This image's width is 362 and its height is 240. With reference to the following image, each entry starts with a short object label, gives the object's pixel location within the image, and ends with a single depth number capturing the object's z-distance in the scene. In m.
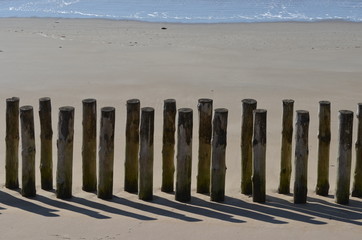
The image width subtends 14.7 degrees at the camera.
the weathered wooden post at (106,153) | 12.18
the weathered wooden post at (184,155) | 12.03
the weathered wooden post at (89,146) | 12.27
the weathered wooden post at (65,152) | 12.15
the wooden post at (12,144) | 12.54
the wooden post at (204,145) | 12.18
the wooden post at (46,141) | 12.36
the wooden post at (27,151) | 12.26
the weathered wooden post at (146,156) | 12.07
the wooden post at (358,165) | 12.22
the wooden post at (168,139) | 12.25
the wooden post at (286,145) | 12.40
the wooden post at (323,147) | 12.30
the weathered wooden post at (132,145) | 12.31
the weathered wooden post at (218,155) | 11.99
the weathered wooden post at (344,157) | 11.93
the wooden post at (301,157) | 11.98
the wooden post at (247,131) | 12.28
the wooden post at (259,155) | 11.89
